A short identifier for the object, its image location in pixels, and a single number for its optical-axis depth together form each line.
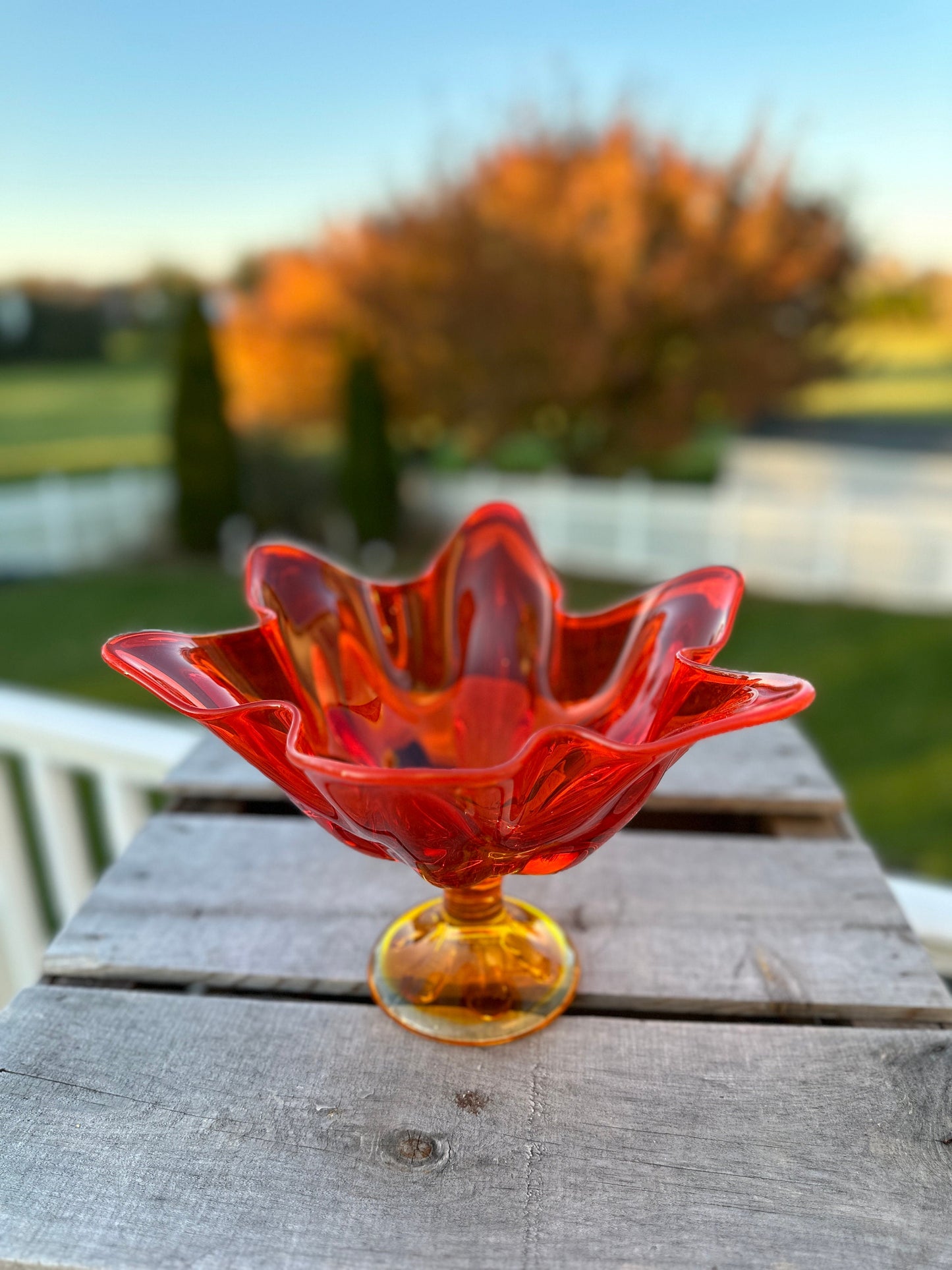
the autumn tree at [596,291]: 7.29
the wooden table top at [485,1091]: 0.51
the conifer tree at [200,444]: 7.78
